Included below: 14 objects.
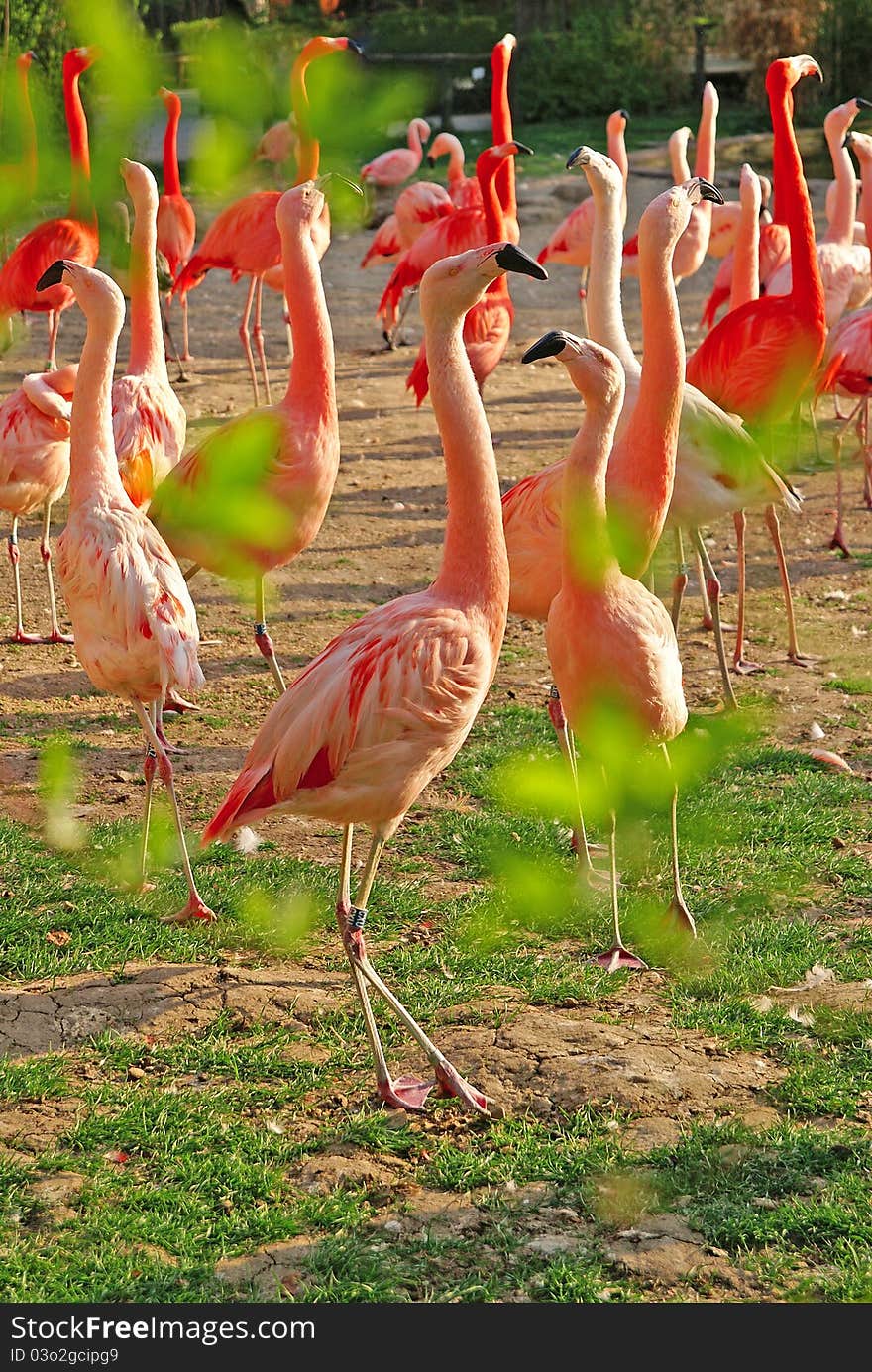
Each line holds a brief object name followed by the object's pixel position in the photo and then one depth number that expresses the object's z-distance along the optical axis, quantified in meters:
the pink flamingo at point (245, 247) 15.17
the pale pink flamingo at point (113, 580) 7.48
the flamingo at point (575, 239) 19.33
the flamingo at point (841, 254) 15.56
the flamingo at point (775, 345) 11.30
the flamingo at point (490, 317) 14.03
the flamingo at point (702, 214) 17.02
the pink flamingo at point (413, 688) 5.69
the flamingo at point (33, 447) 10.84
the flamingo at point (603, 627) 6.19
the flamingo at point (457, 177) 20.25
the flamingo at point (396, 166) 23.80
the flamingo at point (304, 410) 8.31
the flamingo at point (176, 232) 16.56
